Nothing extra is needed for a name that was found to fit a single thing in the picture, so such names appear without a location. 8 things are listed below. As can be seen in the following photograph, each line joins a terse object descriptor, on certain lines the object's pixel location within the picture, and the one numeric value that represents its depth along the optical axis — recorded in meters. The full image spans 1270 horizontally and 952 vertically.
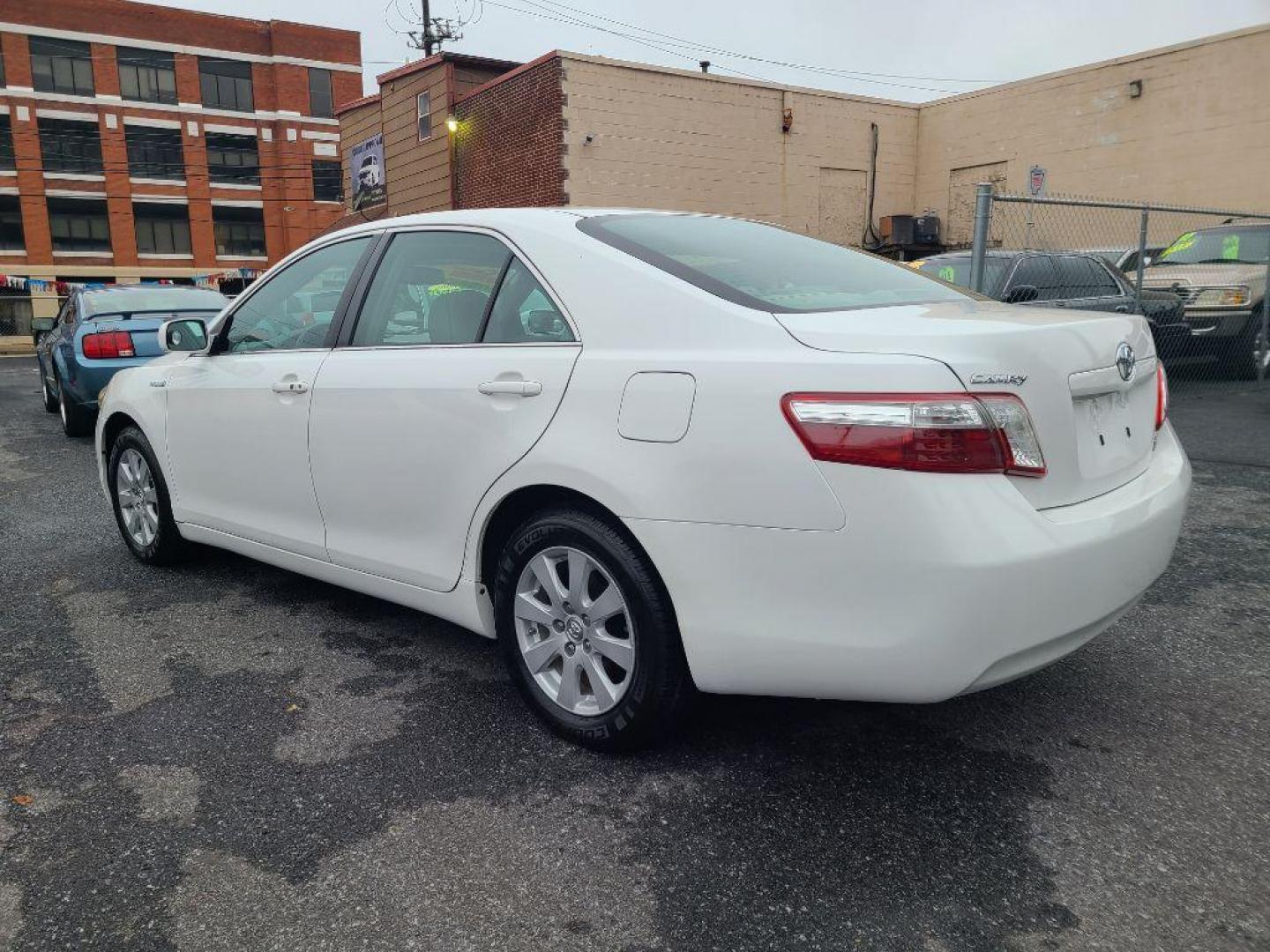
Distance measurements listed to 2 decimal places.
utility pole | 34.25
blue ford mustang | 8.65
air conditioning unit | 20.25
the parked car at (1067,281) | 9.12
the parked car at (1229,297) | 10.30
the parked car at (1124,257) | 11.93
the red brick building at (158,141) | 40.41
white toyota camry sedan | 2.13
